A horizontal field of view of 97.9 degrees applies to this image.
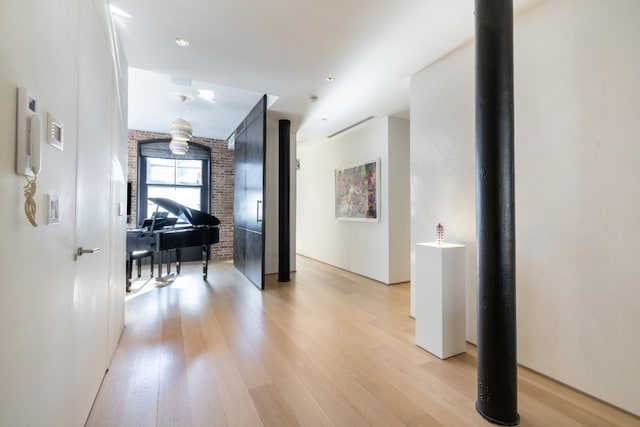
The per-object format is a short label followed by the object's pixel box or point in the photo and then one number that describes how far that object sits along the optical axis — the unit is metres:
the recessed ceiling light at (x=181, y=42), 2.68
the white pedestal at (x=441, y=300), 2.46
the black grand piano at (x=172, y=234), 4.29
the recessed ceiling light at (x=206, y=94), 4.24
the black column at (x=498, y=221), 1.72
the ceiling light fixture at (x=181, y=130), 4.30
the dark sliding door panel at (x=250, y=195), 4.46
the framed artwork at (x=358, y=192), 5.07
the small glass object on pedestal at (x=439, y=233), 2.75
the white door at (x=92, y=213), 1.54
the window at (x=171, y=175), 6.44
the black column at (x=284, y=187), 5.17
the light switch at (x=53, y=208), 1.15
